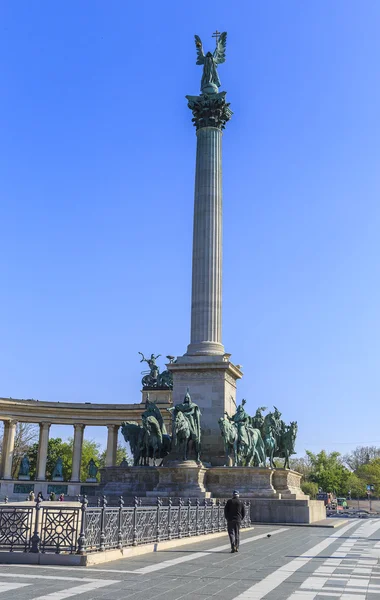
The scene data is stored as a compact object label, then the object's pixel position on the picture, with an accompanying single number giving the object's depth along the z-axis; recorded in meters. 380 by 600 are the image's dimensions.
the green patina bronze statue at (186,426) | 38.88
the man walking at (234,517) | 20.00
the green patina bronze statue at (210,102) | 49.19
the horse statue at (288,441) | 46.84
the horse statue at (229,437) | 39.47
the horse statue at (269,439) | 44.94
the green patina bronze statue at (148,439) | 41.72
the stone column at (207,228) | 44.94
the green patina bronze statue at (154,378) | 78.25
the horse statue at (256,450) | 41.64
